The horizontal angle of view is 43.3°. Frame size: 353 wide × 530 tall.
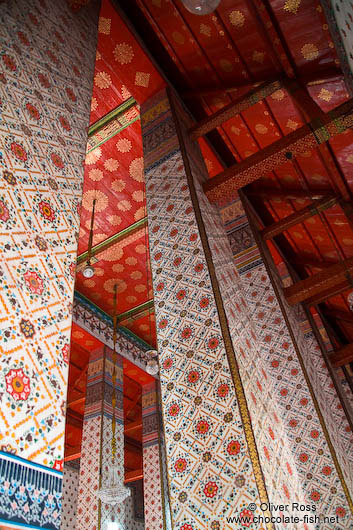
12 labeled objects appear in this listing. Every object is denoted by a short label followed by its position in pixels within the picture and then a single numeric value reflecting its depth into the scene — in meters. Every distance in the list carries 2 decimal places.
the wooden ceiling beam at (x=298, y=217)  6.08
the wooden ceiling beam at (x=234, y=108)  4.72
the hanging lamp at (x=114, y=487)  5.54
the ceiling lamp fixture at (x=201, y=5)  3.23
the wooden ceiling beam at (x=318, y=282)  6.02
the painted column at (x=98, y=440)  6.31
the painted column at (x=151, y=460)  7.47
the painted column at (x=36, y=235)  1.46
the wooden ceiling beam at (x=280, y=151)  4.26
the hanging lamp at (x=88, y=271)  5.56
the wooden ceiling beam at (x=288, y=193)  6.20
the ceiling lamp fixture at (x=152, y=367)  5.92
